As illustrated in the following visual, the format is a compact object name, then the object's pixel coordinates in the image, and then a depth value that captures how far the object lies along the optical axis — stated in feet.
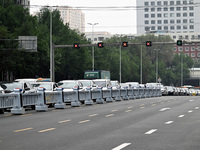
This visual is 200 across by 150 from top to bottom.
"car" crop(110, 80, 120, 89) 170.83
